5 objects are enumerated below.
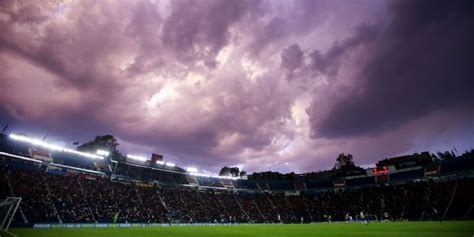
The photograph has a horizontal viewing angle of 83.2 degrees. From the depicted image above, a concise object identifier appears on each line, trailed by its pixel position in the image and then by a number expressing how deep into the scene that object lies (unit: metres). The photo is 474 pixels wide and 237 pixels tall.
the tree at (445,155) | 103.39
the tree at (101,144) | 109.69
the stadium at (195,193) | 47.38
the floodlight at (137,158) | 74.46
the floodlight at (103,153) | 69.62
